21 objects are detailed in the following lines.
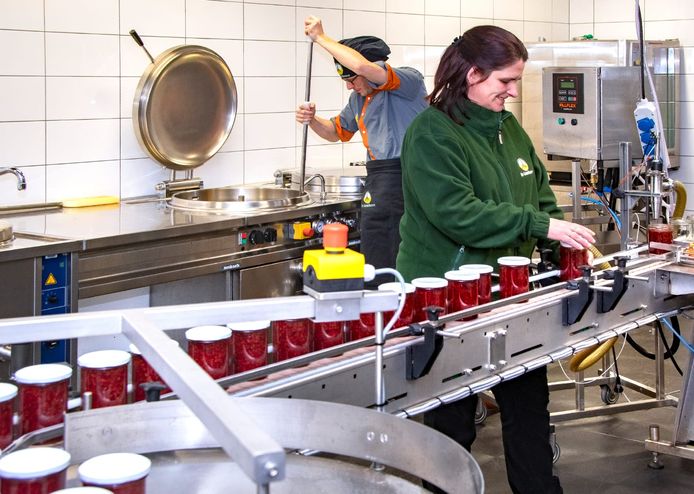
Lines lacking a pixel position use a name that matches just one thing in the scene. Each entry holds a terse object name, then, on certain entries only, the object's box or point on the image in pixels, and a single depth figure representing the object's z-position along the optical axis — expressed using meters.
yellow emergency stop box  1.60
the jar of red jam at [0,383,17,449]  1.52
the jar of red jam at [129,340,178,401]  1.78
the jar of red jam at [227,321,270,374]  1.92
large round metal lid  4.24
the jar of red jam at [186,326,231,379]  1.84
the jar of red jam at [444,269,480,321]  2.39
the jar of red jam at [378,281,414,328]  2.24
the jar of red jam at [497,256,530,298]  2.57
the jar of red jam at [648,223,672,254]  3.18
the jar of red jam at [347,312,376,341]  2.17
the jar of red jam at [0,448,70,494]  1.27
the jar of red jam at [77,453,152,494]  1.29
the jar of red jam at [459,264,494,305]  2.48
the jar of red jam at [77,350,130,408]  1.67
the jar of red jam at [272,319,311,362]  2.02
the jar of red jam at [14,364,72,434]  1.59
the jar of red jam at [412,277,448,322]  2.29
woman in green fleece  2.71
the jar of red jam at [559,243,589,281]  2.84
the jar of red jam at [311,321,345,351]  2.08
